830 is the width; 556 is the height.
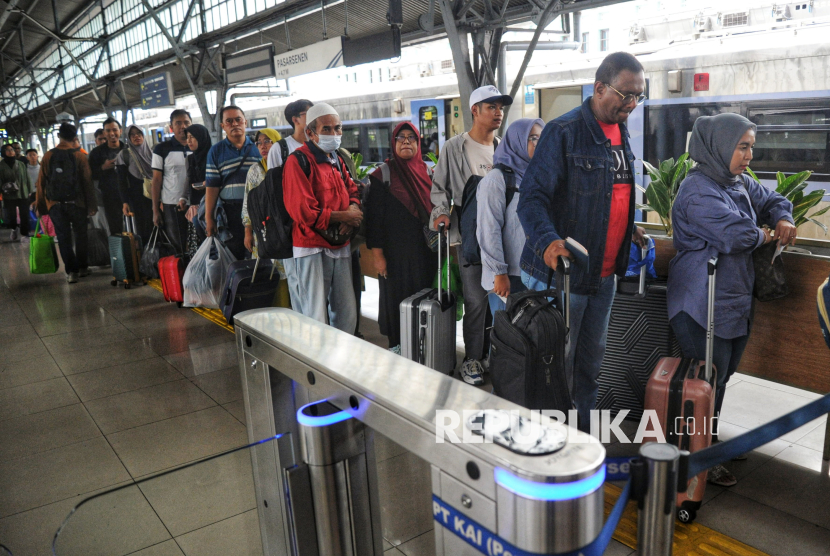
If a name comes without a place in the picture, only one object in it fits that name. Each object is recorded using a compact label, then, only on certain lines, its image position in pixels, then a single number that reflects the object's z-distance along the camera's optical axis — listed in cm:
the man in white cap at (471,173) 370
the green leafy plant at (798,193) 324
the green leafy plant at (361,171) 667
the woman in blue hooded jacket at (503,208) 321
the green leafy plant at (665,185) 360
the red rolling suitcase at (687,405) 245
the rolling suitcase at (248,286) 456
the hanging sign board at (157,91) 1430
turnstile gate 84
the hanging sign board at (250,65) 995
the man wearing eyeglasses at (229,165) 499
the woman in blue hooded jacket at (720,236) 259
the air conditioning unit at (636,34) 830
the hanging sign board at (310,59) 826
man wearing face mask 360
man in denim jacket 254
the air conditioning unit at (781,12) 691
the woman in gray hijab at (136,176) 703
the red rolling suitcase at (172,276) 587
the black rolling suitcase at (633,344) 327
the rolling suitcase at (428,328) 376
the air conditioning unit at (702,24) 721
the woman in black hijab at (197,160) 564
